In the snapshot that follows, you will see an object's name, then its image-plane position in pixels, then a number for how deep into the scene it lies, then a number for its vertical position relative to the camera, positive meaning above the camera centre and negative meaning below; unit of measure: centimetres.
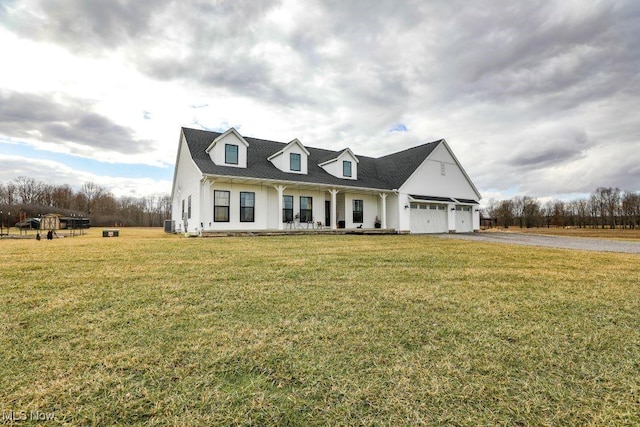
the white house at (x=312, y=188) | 1536 +217
